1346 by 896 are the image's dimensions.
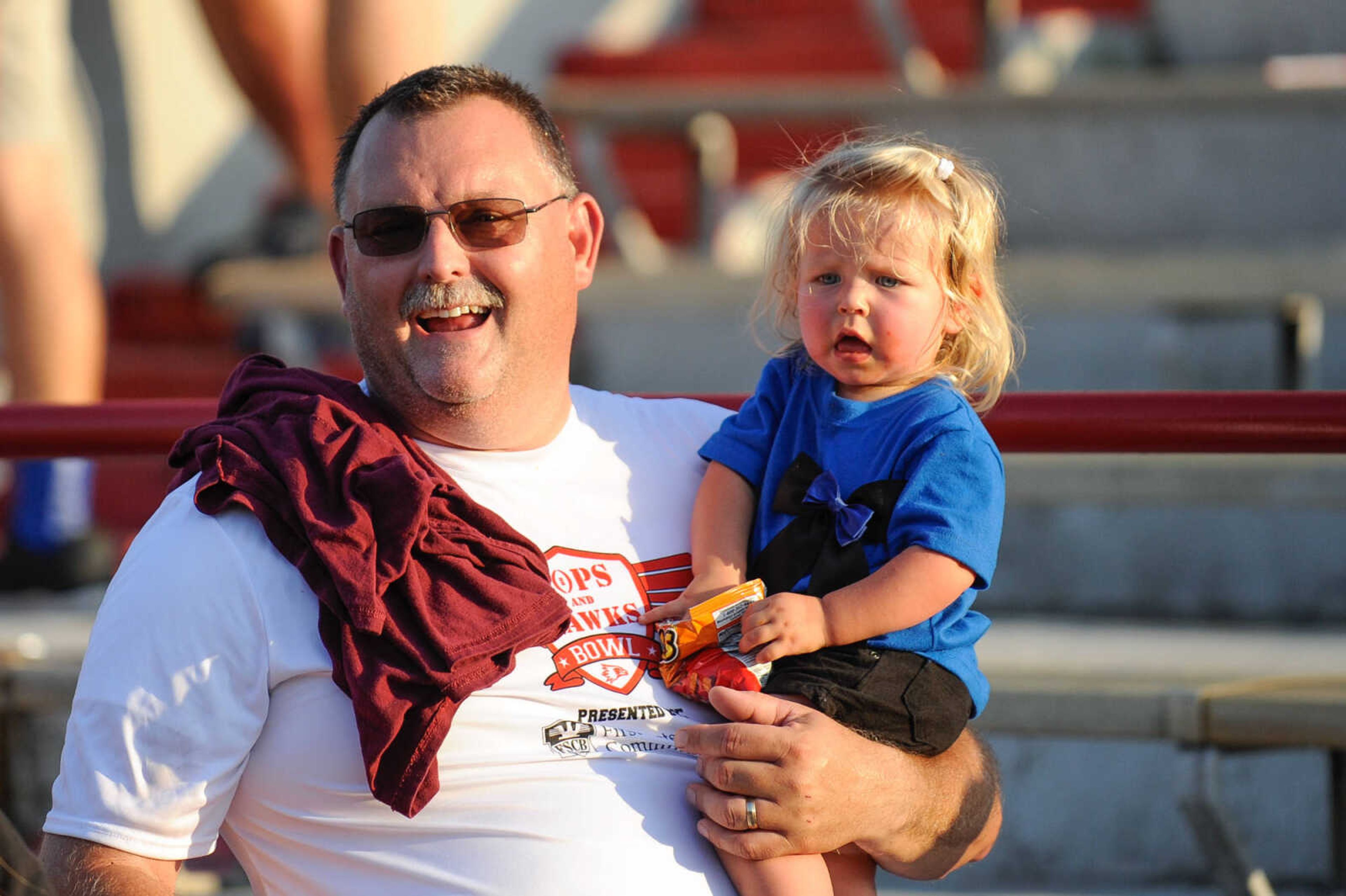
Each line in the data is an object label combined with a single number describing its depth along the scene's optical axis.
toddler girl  7.15
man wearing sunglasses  7.09
